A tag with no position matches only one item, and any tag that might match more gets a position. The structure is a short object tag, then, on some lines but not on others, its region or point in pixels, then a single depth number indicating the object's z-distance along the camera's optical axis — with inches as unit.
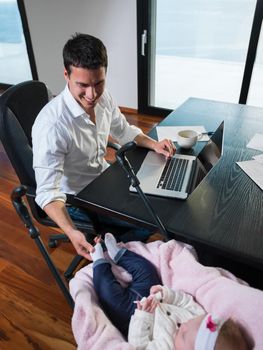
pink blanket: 28.6
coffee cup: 50.6
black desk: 32.5
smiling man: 41.5
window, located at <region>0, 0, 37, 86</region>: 148.0
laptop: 40.6
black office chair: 45.2
